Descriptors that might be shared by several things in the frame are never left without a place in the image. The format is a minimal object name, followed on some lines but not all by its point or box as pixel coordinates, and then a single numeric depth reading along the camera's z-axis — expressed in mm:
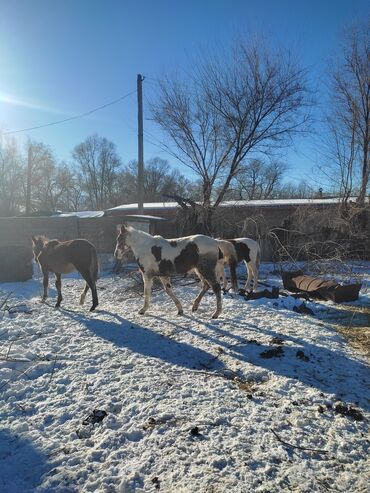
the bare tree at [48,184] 55122
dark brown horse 7945
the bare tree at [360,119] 17047
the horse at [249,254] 10383
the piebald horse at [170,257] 7137
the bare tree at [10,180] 48344
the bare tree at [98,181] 66125
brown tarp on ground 8922
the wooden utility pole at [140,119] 16391
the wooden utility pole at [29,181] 33500
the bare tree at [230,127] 16391
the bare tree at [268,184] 50406
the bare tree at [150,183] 61562
